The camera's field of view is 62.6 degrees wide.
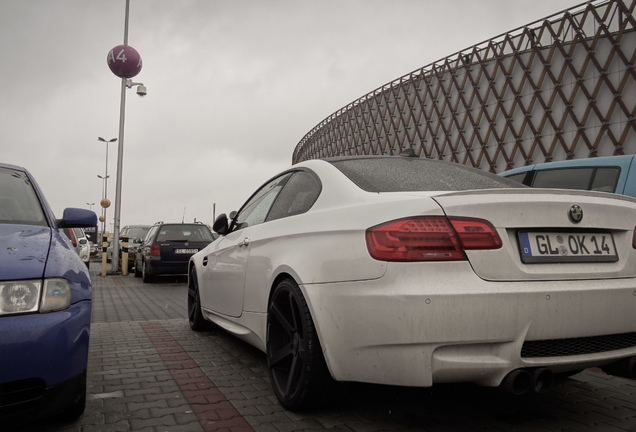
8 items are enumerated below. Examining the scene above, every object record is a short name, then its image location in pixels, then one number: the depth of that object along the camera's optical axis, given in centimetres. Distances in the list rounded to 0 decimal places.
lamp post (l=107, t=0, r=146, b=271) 1612
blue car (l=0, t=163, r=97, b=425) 215
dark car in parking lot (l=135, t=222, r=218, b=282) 1250
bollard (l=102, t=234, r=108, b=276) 1536
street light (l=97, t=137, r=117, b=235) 5428
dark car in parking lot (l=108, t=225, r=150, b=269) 1728
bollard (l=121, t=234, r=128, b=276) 1608
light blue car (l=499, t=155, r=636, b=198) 514
